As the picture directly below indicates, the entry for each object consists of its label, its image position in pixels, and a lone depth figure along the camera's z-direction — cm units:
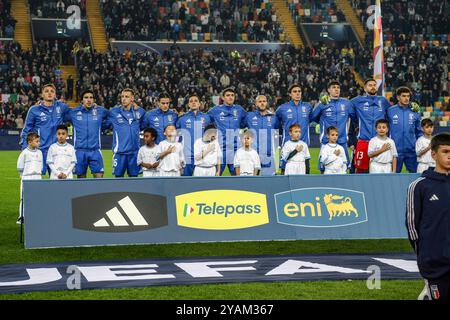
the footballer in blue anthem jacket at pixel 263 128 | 1475
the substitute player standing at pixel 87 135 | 1417
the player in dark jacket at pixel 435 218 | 549
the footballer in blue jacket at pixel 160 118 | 1448
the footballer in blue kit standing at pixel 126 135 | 1431
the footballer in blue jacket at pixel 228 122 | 1488
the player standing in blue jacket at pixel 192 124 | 1457
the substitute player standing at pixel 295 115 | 1471
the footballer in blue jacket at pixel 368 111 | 1444
